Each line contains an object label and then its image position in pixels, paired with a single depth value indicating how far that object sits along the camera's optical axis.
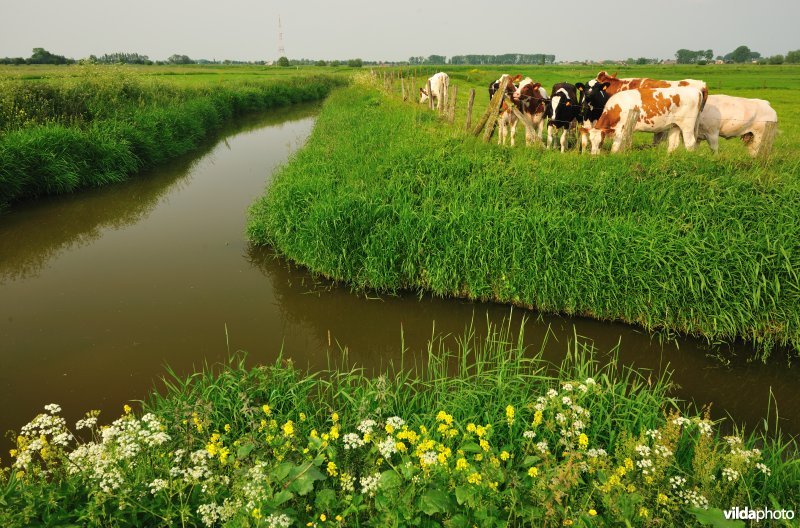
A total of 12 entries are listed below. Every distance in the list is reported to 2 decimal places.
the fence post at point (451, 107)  10.72
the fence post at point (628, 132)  8.05
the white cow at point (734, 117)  8.95
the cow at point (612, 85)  9.39
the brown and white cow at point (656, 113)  8.66
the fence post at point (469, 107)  9.36
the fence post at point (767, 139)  6.97
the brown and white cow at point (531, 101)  10.98
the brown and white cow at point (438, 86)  15.76
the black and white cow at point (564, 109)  9.91
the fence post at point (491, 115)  8.71
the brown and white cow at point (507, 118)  10.96
